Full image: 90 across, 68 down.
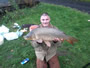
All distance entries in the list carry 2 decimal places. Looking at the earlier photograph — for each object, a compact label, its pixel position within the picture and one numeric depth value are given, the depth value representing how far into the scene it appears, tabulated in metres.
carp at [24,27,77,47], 1.19
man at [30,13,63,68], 1.35
